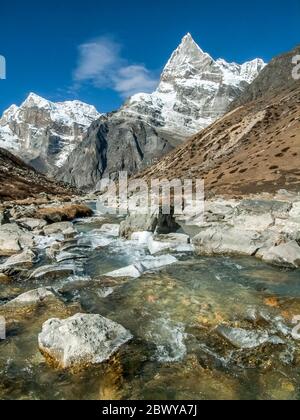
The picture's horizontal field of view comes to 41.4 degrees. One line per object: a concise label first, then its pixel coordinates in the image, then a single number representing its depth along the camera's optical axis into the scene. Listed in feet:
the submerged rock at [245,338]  44.21
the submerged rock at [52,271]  72.59
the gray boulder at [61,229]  128.06
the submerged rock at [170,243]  95.50
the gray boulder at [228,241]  88.58
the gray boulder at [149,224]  111.34
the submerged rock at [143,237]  106.22
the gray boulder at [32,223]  137.96
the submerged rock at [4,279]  71.01
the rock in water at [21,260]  78.99
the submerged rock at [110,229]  129.59
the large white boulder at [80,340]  40.16
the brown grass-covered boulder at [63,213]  165.99
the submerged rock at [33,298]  56.37
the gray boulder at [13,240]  98.32
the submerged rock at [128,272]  72.49
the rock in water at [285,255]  76.41
